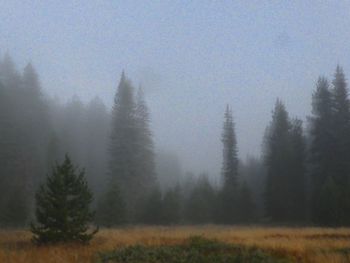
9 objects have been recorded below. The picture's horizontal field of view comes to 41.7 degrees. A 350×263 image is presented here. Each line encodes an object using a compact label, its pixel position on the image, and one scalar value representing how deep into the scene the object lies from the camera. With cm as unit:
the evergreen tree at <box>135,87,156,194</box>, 4331
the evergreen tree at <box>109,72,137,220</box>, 4162
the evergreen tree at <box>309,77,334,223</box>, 3931
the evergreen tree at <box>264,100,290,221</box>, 4059
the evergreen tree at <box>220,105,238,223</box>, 4191
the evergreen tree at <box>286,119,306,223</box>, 4019
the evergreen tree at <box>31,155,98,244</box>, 1652
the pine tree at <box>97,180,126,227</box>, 2967
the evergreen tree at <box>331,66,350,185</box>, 3844
